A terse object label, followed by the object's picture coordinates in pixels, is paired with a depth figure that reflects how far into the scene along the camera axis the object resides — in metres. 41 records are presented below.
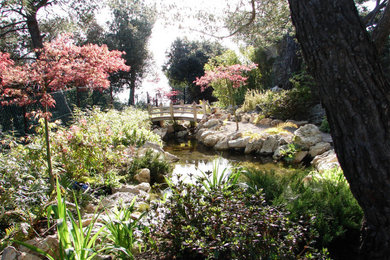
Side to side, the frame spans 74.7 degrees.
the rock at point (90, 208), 3.34
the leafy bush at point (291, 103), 9.89
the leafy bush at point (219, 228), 1.77
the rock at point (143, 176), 4.92
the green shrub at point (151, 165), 5.16
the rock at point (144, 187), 4.43
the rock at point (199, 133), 10.67
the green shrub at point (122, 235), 2.12
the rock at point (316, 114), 9.22
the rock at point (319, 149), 6.40
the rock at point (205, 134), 9.78
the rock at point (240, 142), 8.04
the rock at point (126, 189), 4.16
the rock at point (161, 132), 11.12
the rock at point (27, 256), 2.04
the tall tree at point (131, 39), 17.08
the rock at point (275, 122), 9.60
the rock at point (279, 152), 6.77
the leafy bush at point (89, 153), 3.94
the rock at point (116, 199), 3.31
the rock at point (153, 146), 6.72
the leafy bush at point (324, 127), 7.95
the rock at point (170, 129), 12.51
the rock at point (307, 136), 6.75
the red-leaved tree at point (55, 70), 3.02
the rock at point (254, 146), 7.71
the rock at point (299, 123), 9.09
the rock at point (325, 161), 5.00
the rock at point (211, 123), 10.78
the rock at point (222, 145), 8.57
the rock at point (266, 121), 9.90
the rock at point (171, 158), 7.27
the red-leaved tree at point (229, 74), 9.57
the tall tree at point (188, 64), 20.55
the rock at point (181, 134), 11.96
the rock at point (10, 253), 1.96
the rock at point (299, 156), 6.50
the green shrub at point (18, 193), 2.50
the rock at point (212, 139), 9.15
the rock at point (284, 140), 7.22
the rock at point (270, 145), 7.37
